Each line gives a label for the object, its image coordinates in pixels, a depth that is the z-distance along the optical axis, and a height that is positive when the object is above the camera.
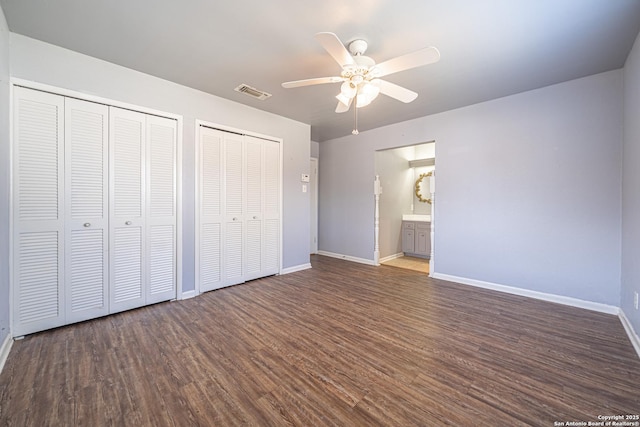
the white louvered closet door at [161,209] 2.79 +0.03
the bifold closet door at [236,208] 3.22 +0.05
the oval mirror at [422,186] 5.72 +0.61
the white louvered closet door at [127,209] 2.56 +0.03
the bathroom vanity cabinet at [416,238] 5.12 -0.53
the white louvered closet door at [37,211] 2.10 +0.00
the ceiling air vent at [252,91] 3.02 +1.49
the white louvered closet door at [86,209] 2.33 +0.02
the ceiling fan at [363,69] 1.72 +1.10
